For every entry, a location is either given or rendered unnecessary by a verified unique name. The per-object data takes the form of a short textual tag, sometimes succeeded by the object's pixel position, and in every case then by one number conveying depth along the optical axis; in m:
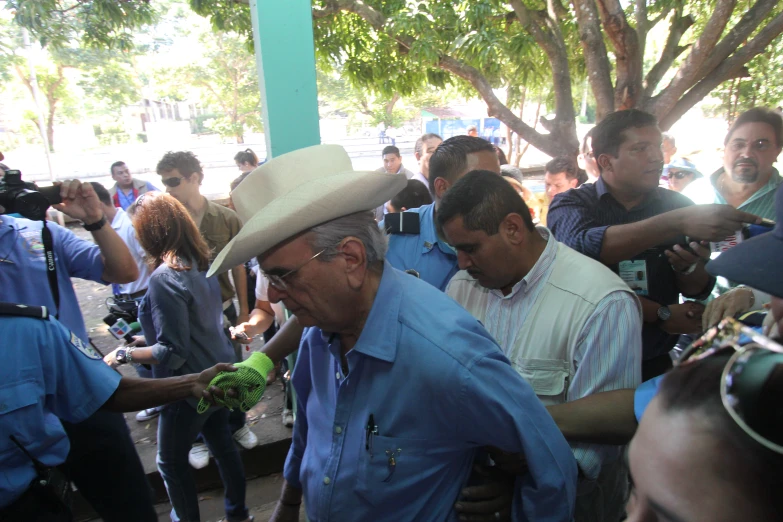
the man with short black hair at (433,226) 2.41
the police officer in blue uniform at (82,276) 2.15
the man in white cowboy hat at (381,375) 1.19
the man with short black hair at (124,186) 7.03
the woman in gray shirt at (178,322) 2.58
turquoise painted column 2.41
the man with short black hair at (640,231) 2.06
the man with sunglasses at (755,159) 2.94
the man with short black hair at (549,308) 1.52
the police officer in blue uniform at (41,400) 1.58
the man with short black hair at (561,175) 4.87
